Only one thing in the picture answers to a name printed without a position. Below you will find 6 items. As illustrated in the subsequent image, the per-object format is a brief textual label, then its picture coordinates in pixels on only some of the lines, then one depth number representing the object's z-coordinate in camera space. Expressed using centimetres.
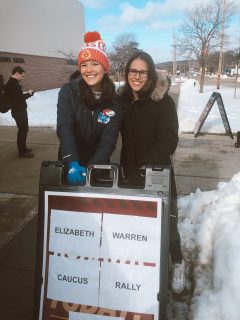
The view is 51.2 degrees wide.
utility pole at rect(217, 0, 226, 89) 1961
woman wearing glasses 173
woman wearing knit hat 173
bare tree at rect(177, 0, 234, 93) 1925
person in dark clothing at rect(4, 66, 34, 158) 467
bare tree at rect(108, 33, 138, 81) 2640
